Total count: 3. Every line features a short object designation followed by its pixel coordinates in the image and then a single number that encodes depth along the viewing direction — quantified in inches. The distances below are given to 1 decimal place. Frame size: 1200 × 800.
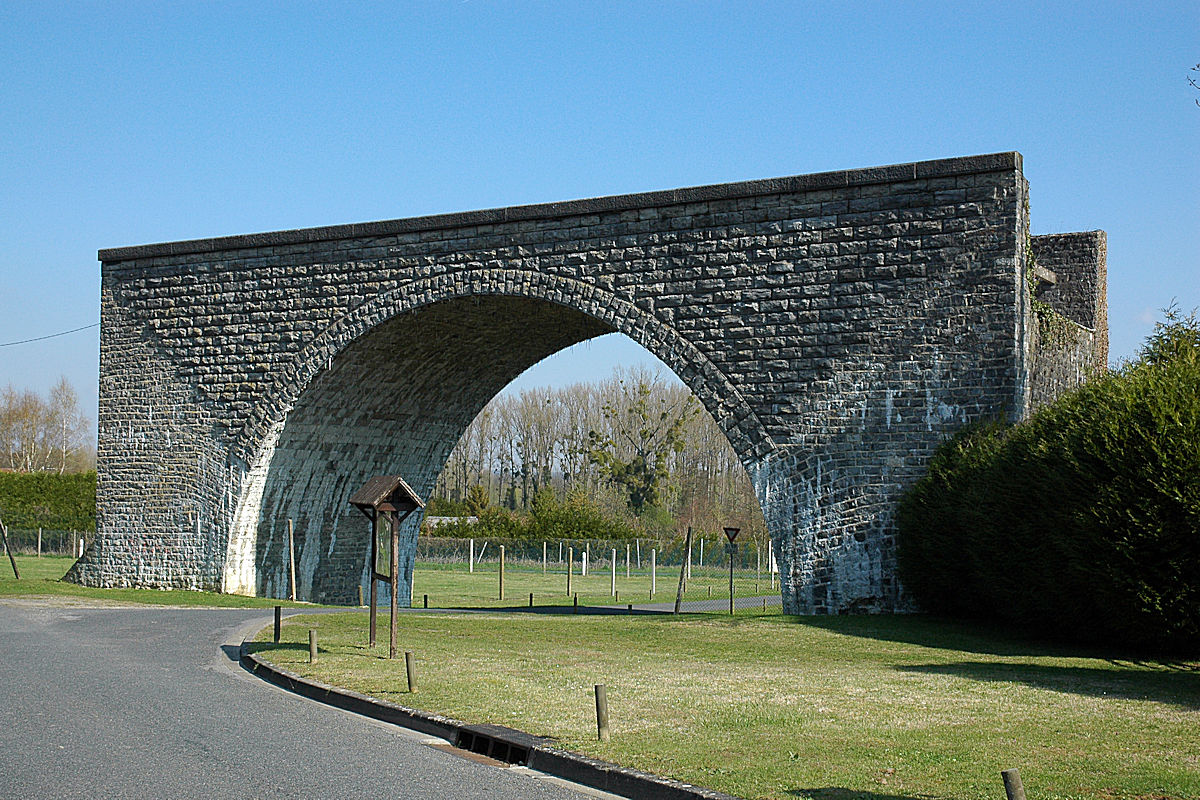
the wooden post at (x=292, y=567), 889.5
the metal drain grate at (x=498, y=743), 302.5
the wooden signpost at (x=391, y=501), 474.3
